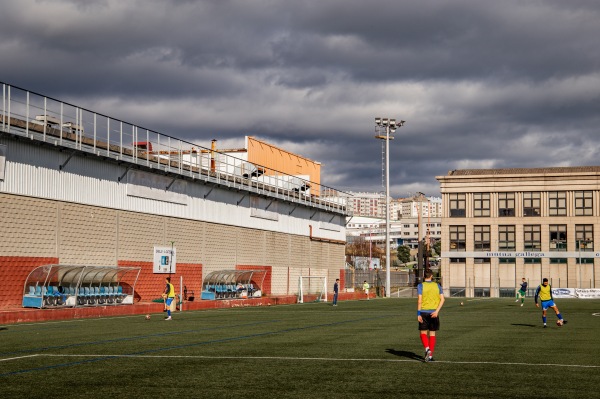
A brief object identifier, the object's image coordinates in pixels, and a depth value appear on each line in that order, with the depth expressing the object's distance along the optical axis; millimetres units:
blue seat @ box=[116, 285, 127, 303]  43528
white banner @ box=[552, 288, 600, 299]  80875
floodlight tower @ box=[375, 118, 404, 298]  73500
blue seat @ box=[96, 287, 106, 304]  41562
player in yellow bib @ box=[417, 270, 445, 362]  15766
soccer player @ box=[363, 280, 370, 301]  72812
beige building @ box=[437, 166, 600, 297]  99062
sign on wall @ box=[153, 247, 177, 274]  47500
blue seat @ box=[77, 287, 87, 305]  39656
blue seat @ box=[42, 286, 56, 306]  36803
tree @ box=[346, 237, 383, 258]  193750
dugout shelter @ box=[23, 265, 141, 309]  37062
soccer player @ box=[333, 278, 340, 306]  52062
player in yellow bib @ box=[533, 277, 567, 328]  28188
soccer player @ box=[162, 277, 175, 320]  31891
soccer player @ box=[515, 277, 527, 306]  53625
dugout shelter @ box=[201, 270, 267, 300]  53594
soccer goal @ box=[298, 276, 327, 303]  63847
